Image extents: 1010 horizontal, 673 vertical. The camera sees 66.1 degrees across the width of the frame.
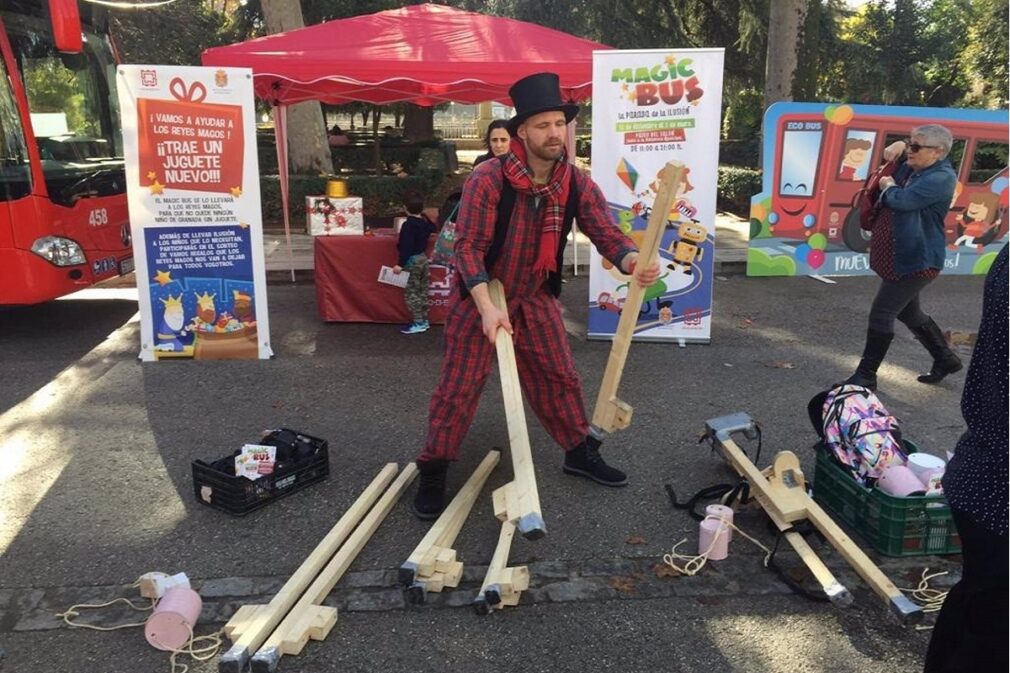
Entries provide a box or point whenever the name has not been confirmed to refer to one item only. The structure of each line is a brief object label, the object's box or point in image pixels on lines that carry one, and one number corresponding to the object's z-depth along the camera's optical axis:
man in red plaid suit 3.38
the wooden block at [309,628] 2.83
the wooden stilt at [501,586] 3.07
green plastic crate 3.38
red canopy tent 7.17
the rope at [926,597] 3.12
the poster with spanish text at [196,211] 5.93
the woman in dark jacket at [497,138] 6.00
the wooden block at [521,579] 3.15
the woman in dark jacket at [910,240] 5.02
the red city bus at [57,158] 6.18
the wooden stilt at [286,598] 2.73
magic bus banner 6.25
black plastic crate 3.85
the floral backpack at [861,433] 3.60
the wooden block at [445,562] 3.25
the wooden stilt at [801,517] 3.00
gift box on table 8.04
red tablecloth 7.28
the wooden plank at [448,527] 3.19
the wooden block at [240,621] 2.88
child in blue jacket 7.15
